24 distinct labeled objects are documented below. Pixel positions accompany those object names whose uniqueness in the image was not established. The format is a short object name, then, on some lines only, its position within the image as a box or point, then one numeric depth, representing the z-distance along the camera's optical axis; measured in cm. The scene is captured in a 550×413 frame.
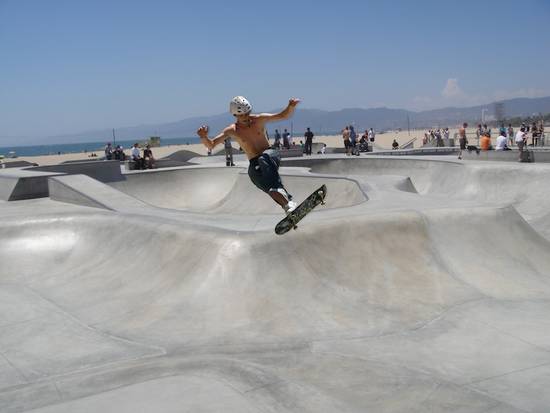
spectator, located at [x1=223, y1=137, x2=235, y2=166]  2456
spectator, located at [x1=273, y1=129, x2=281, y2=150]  3512
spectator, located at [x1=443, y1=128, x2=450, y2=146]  3903
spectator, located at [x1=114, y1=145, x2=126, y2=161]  3212
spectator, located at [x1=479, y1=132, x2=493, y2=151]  2294
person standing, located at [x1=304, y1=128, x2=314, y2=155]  3014
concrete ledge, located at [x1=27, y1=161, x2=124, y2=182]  1994
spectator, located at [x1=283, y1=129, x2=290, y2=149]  3581
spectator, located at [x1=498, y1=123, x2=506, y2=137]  2592
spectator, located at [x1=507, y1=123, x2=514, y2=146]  3669
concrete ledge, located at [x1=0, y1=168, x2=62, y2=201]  1608
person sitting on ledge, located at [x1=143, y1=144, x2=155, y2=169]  2580
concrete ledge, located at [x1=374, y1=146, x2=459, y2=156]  3103
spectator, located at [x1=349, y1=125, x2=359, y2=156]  2768
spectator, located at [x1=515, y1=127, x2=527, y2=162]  2078
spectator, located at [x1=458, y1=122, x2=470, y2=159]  2653
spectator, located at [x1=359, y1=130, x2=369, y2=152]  3500
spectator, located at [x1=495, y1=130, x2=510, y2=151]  2233
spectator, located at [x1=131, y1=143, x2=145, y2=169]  2548
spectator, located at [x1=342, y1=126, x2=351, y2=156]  2734
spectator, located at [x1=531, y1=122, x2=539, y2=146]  2935
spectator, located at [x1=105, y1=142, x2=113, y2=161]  3177
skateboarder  709
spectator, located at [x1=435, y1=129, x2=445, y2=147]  3775
